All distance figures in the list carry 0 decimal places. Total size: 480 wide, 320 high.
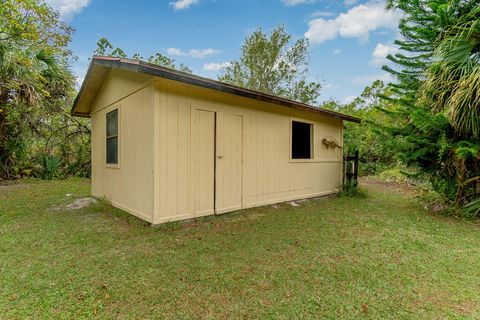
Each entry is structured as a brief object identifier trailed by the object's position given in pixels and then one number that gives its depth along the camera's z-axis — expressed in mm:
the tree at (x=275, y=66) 17562
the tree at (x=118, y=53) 15766
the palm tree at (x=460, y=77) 4273
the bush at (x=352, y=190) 6871
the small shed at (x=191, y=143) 4105
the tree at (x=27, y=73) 5727
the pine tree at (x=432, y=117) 4570
